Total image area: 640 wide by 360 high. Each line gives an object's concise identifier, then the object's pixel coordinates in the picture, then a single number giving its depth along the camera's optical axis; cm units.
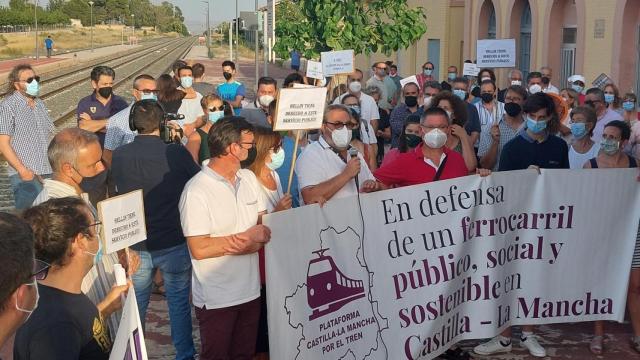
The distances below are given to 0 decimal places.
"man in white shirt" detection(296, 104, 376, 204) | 571
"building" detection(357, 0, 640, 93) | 1767
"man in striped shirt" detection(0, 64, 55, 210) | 779
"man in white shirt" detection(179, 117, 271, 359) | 497
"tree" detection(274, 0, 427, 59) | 2016
